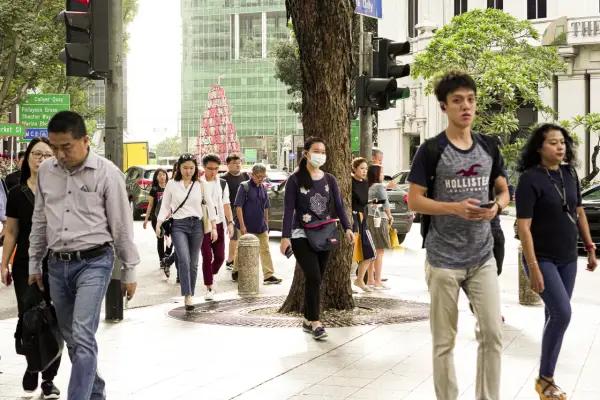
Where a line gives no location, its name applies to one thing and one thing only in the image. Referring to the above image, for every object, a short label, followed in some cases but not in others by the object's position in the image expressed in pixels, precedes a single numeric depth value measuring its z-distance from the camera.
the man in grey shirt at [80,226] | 5.73
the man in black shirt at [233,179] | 16.70
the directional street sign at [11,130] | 42.09
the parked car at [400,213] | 22.48
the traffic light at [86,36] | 10.15
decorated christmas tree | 111.88
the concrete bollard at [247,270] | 13.24
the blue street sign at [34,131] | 42.06
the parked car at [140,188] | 32.97
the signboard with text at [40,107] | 41.78
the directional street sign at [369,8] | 12.74
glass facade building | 167.25
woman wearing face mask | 9.34
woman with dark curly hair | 6.30
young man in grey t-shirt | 5.52
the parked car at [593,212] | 18.28
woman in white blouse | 11.52
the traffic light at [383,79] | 13.23
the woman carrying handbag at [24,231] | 6.95
